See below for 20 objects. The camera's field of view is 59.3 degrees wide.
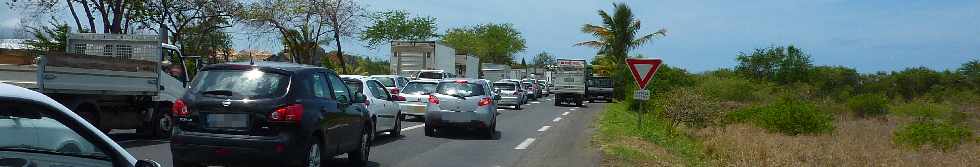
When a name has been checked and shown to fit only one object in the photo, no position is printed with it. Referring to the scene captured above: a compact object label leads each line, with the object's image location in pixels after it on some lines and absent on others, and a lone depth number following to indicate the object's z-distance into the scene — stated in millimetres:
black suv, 7816
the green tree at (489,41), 94375
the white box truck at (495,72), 54812
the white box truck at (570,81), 39375
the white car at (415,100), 20641
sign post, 16609
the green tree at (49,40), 32500
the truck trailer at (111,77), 11742
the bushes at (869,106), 37969
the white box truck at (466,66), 46050
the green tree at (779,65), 54688
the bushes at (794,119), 23469
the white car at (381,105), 14465
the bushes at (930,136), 20953
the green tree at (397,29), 51281
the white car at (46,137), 3193
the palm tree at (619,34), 43469
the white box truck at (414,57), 37031
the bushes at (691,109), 19062
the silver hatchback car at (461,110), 15516
